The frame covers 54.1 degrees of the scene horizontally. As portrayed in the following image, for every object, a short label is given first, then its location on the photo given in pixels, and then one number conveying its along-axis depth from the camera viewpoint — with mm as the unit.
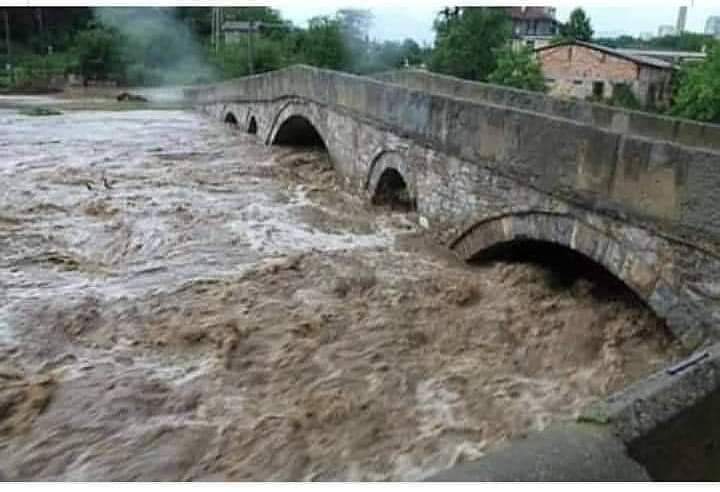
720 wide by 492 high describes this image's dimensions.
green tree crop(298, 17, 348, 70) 32812
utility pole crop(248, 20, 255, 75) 31438
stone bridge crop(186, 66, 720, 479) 3857
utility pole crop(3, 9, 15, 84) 33038
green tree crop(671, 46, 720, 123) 19844
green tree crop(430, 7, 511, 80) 29656
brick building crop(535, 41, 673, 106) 26859
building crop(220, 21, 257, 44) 40253
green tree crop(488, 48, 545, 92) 25094
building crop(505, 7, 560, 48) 41162
